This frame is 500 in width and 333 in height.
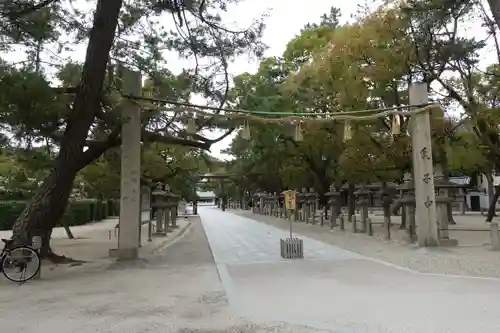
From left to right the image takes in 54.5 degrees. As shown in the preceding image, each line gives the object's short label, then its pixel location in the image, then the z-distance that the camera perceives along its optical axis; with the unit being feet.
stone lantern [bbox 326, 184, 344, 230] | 93.86
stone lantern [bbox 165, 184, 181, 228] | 88.75
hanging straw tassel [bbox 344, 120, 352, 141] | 51.37
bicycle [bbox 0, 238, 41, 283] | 33.46
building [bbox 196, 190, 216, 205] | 409.39
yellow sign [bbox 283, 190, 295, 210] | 47.80
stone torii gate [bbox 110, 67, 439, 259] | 44.14
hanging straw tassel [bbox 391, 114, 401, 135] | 53.57
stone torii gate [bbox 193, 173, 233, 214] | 193.66
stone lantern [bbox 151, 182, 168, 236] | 80.18
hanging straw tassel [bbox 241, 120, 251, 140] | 48.14
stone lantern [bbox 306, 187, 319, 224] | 116.00
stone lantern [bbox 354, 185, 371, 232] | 82.74
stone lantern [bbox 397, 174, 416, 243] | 59.03
